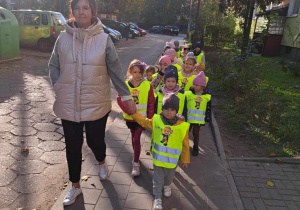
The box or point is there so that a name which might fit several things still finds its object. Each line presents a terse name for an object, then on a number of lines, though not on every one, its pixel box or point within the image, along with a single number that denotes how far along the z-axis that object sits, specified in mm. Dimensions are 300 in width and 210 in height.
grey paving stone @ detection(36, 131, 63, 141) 4660
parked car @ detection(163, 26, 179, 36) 43250
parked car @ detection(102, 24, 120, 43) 20491
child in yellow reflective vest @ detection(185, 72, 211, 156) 4117
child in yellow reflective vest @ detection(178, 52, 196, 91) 4988
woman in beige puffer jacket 2646
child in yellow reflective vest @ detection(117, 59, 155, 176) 3602
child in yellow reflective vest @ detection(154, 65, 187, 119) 3588
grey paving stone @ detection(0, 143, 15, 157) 4066
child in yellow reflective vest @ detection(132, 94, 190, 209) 2867
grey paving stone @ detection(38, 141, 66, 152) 4336
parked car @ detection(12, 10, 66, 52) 13102
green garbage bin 9945
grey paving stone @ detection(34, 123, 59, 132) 4995
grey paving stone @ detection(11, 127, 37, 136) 4719
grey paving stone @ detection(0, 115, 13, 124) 5145
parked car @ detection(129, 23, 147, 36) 34500
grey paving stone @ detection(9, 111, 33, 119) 5434
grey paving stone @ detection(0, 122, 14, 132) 4820
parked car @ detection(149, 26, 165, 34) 44969
